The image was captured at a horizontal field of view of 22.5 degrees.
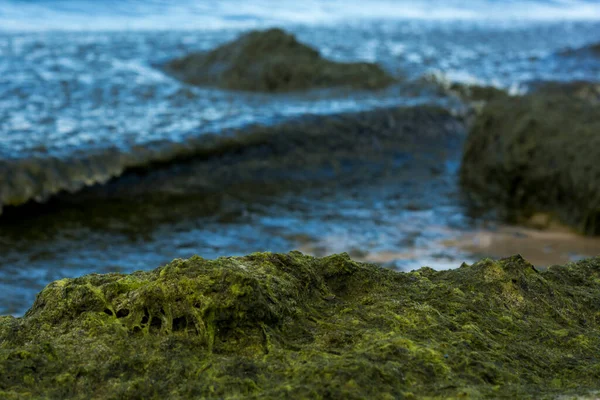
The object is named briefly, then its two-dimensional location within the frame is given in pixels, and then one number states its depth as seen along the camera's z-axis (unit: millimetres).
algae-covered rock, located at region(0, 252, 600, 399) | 3051
